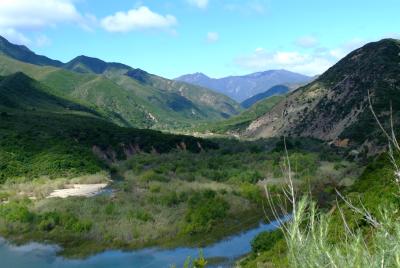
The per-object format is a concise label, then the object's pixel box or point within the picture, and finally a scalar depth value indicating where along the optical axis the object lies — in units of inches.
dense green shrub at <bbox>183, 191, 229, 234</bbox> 1572.3
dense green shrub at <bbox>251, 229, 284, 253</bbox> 1227.2
